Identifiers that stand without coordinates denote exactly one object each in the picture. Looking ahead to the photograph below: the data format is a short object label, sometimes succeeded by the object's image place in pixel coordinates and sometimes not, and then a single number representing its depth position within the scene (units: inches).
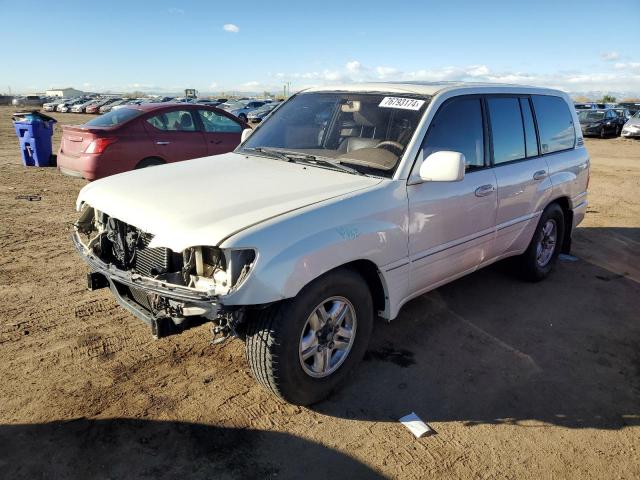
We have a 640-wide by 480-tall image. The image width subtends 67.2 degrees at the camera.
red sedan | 309.4
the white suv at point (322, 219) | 102.2
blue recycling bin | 457.4
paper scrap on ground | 112.8
